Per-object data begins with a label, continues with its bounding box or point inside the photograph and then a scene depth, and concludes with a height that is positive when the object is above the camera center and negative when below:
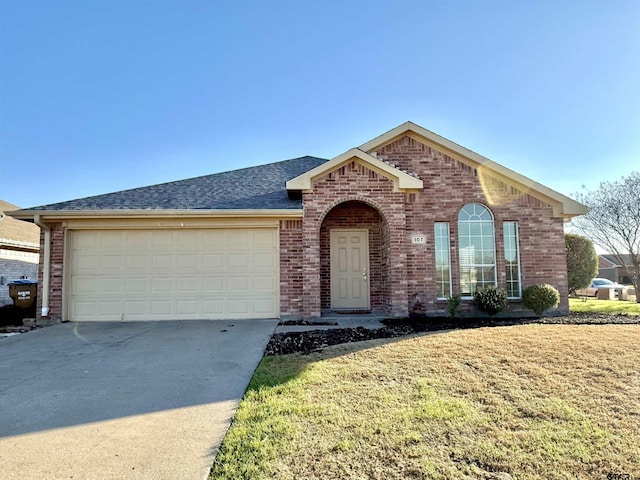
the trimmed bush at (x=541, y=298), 9.95 -0.77
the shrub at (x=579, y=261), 18.14 +0.29
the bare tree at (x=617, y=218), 18.08 +2.43
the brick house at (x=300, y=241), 9.88 +0.82
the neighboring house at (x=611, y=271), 46.44 -0.53
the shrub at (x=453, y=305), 9.76 -0.90
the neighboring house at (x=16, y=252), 14.32 +0.93
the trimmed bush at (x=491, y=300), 9.79 -0.79
